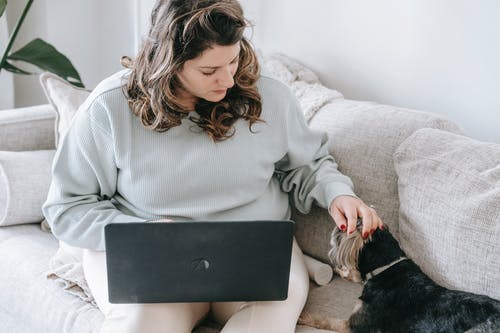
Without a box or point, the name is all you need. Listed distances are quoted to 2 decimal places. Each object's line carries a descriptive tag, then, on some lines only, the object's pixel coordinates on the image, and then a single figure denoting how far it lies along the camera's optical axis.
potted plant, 2.55
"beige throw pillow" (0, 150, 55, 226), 1.97
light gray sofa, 1.52
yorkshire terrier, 1.44
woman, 1.52
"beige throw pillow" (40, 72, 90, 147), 2.07
